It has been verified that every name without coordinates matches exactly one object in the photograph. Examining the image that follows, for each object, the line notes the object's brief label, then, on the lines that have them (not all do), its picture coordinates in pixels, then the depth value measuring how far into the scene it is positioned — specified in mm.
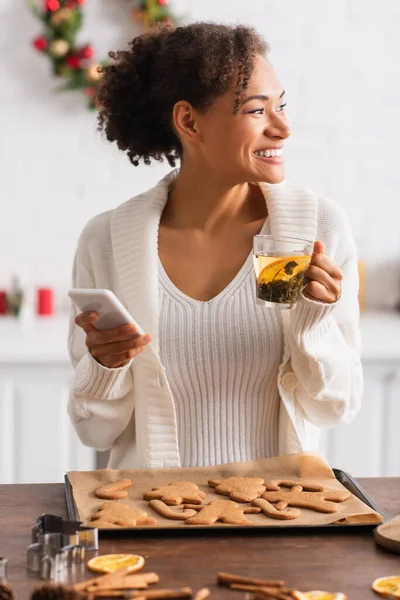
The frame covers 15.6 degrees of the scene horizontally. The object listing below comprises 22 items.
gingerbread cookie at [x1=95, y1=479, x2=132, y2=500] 1879
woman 2155
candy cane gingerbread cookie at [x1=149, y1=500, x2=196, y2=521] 1807
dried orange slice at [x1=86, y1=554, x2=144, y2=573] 1673
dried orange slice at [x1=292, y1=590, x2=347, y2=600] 1597
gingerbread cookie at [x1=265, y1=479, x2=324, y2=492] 1907
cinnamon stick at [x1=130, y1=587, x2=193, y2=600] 1600
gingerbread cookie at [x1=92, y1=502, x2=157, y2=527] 1787
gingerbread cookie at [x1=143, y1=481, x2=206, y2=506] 1857
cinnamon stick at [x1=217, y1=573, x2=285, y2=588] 1624
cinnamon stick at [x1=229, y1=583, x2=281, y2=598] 1599
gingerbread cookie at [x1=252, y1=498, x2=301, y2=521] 1811
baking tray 1776
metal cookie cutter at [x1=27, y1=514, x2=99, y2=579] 1663
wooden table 1648
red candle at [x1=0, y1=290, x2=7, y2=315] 3593
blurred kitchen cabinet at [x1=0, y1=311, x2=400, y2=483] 3117
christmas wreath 3502
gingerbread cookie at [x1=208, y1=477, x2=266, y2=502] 1867
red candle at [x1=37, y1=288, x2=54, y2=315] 3582
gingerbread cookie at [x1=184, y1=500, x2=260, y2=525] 1794
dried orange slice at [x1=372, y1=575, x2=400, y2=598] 1617
